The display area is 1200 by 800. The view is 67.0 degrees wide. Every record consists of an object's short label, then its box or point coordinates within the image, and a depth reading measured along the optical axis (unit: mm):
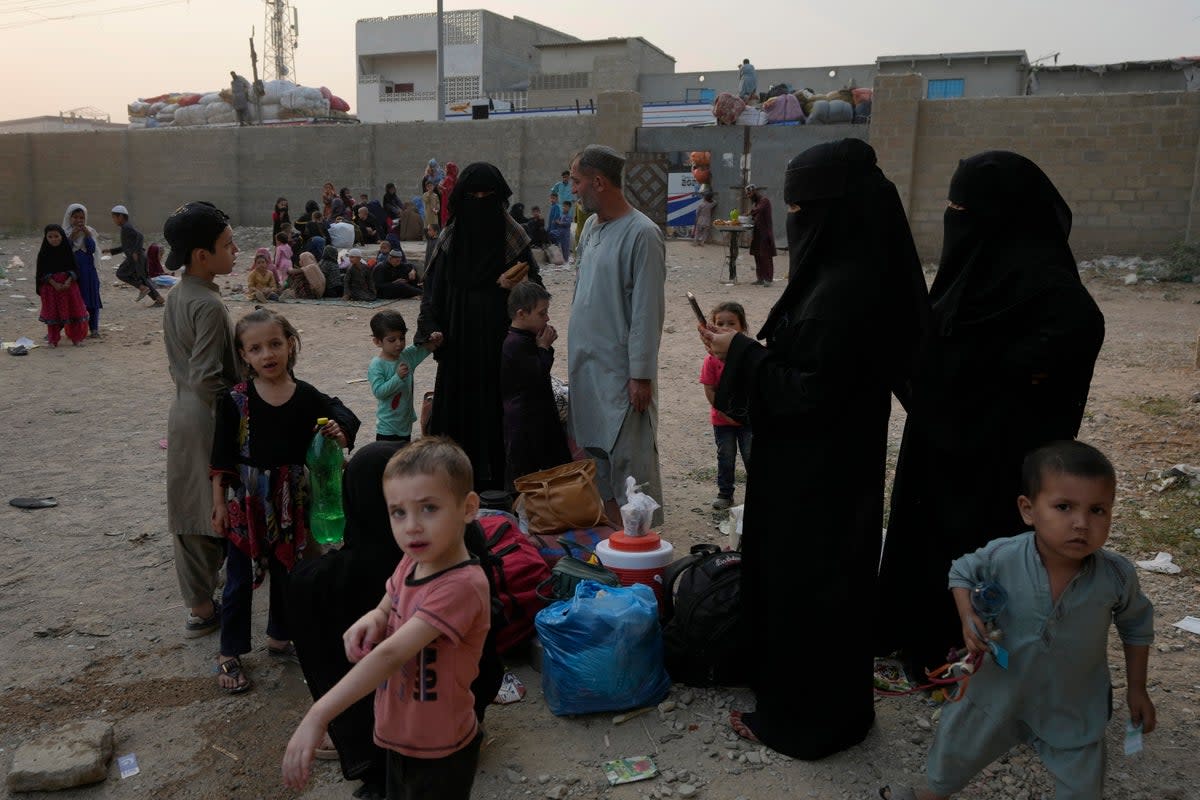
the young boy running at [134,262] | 12734
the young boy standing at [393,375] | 4738
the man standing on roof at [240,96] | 26953
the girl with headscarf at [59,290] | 9953
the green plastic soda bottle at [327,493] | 3234
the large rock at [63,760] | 2670
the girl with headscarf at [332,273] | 13797
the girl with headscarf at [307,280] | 13531
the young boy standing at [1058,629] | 2146
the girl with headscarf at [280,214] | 17328
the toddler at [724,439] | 4980
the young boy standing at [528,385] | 4164
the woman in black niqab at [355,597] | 2426
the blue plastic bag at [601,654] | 2979
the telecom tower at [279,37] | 55147
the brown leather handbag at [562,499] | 3797
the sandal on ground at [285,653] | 3436
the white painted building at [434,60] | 43438
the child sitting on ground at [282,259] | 14078
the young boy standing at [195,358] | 3348
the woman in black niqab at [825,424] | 2592
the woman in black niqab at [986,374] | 2812
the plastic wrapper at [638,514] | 3492
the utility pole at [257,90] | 32625
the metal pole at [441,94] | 24453
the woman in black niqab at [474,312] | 4523
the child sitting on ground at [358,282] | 13391
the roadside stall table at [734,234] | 14406
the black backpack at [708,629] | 3072
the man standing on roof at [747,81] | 23366
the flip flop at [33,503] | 5172
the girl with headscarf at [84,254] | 10477
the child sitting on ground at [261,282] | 13547
